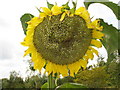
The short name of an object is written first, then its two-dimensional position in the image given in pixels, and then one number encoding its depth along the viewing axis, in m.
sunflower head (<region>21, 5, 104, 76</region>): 0.65
